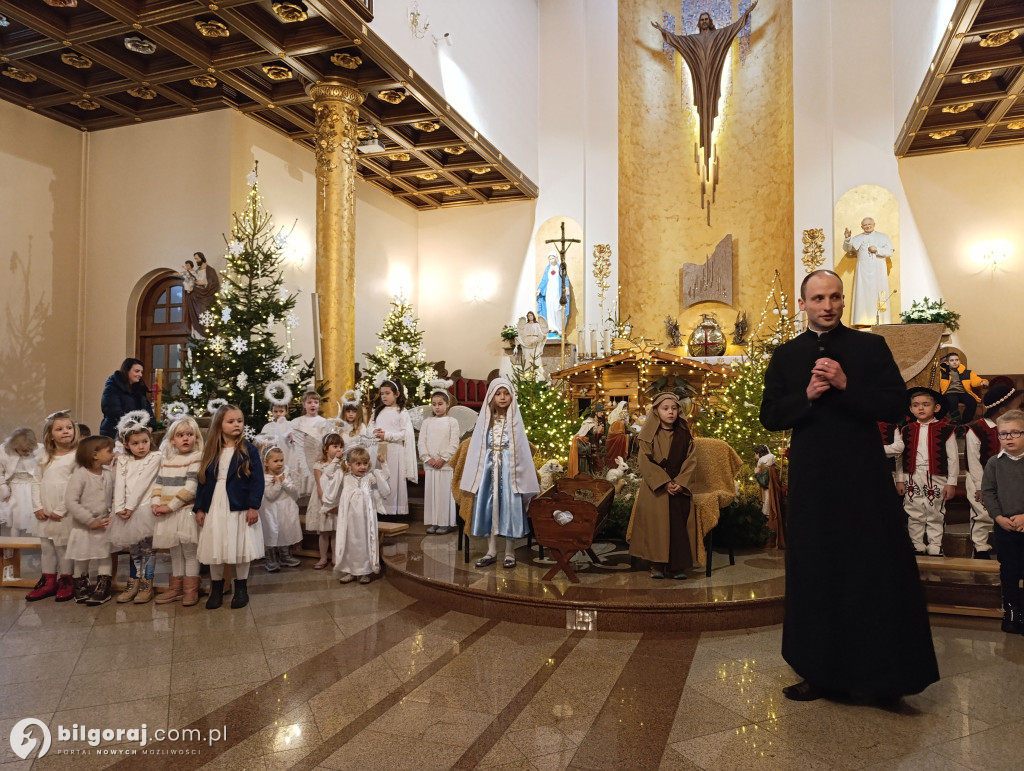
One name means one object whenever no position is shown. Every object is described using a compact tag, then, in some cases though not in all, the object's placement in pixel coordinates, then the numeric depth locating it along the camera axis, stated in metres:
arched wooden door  12.24
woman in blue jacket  8.48
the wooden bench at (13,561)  6.54
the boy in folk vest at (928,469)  6.52
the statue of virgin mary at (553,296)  16.44
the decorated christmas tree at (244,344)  9.65
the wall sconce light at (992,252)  13.82
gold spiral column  10.62
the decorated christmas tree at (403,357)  13.13
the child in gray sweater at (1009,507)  4.98
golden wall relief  16.78
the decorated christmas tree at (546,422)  9.43
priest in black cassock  3.59
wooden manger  5.77
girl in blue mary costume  6.39
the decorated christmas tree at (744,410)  8.55
